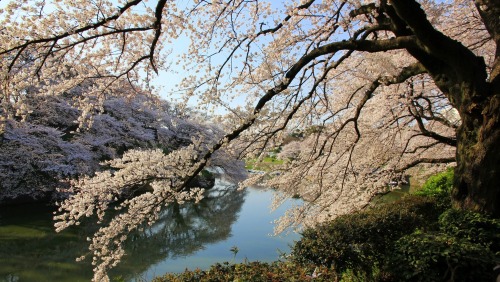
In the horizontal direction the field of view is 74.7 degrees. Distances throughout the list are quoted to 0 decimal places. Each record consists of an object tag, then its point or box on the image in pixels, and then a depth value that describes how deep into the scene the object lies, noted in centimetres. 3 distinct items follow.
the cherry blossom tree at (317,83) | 323
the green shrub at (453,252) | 266
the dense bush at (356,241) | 354
